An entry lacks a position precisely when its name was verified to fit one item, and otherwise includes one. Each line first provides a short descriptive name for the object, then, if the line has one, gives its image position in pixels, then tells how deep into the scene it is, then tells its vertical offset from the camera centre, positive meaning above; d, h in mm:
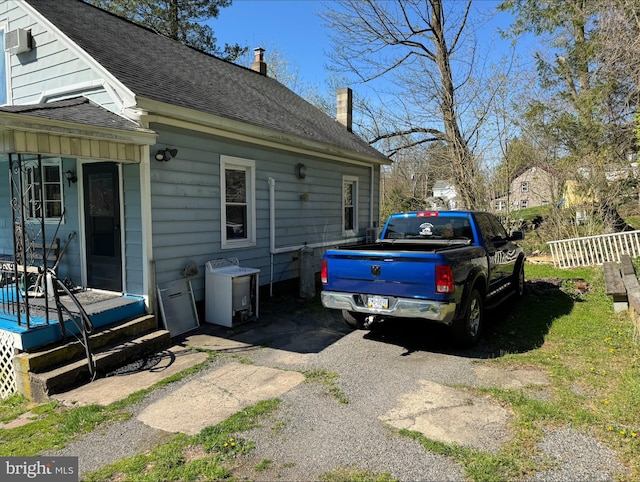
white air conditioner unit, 6883 +2899
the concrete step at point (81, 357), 4316 -1602
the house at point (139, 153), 5574 +873
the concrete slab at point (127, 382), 4203 -1793
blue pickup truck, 4820 -733
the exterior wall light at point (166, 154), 6008 +892
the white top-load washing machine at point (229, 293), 6645 -1243
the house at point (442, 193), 22242 +1560
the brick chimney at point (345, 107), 14000 +3570
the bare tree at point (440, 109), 16125 +4322
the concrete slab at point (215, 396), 3697 -1785
